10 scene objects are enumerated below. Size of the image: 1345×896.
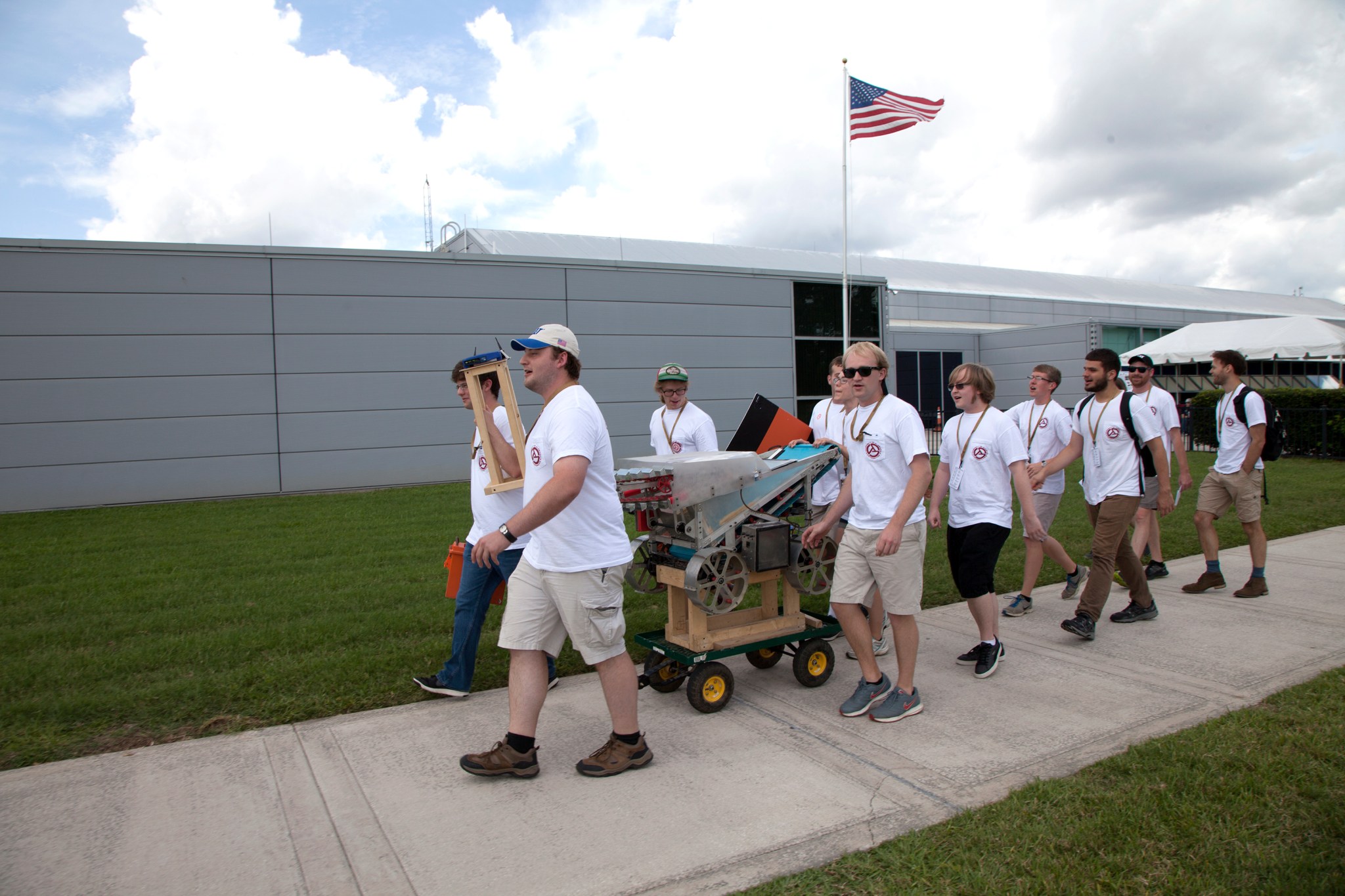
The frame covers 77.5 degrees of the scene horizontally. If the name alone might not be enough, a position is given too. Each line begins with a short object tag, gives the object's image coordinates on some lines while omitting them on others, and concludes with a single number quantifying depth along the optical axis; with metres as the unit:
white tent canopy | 22.58
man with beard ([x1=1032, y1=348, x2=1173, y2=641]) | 5.45
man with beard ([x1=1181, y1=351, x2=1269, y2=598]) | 6.55
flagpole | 16.12
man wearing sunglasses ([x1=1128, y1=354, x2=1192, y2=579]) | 6.32
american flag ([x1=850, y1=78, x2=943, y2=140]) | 15.16
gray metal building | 13.57
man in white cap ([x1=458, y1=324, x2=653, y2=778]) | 3.50
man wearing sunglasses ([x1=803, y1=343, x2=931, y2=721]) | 4.20
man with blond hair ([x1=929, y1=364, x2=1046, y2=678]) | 4.78
